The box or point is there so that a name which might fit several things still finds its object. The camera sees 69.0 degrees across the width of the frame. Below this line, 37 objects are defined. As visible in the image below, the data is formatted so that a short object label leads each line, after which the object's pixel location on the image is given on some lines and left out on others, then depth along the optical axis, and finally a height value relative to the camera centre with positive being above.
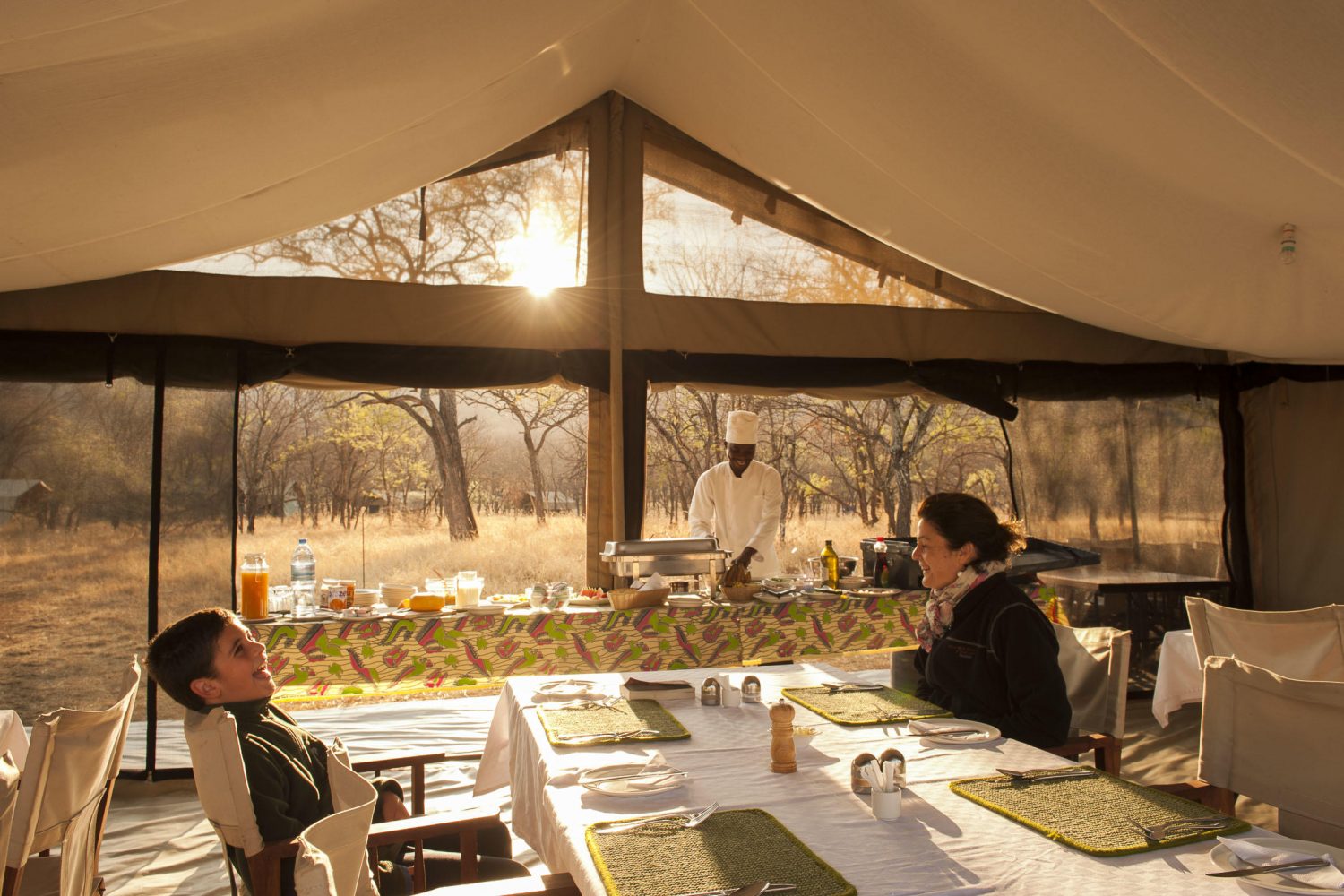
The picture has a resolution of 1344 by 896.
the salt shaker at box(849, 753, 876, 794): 1.67 -0.49
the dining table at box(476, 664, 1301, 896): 1.31 -0.52
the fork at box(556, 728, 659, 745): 2.00 -0.51
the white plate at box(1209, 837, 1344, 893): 1.24 -0.50
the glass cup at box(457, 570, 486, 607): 4.13 -0.42
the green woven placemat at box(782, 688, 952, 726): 2.19 -0.51
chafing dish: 4.29 -0.30
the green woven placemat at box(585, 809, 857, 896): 1.28 -0.52
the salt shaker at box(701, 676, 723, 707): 2.41 -0.50
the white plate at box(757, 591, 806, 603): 4.29 -0.48
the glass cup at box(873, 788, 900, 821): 1.54 -0.50
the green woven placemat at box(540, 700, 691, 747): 2.05 -0.52
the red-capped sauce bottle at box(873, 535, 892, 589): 4.71 -0.38
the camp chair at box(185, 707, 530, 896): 1.73 -0.56
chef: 4.97 -0.08
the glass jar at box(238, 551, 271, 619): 3.87 -0.40
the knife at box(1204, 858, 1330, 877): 1.27 -0.49
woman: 2.27 -0.36
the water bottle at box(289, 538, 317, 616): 4.16 -0.37
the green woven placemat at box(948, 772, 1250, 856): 1.41 -0.50
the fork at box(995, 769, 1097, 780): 1.71 -0.50
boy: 1.84 -0.41
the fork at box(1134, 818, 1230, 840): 1.41 -0.50
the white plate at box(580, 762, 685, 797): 1.65 -0.50
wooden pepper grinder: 1.81 -0.47
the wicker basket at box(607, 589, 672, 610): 4.12 -0.46
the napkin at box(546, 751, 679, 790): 1.75 -0.51
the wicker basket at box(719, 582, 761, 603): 4.32 -0.45
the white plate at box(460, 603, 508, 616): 4.04 -0.50
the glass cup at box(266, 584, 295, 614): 4.16 -0.47
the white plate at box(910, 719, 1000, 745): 1.97 -0.50
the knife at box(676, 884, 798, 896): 1.26 -0.51
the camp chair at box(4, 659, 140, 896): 1.69 -0.55
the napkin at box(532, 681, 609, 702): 2.48 -0.52
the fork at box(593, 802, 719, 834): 1.50 -0.51
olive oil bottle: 4.72 -0.37
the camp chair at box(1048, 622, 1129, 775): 2.48 -0.52
